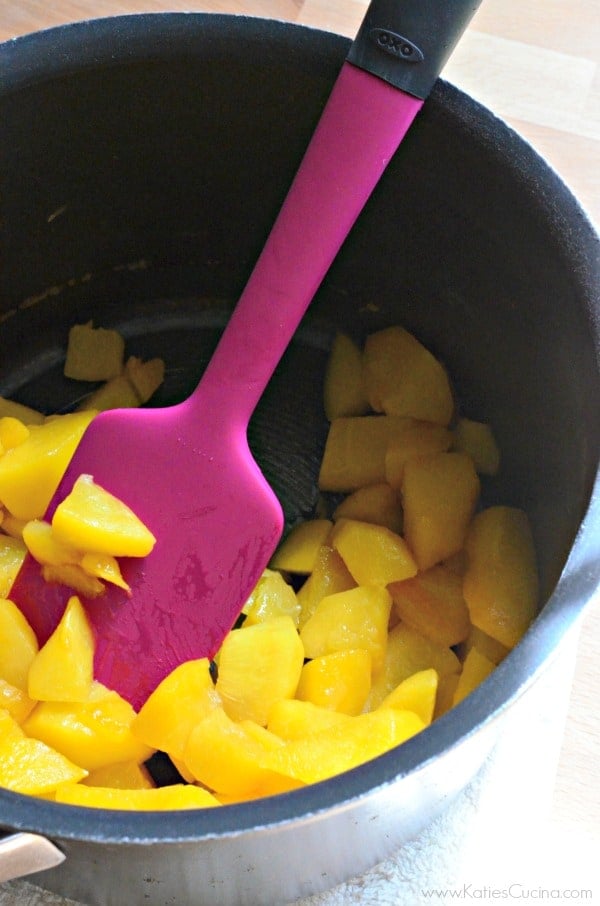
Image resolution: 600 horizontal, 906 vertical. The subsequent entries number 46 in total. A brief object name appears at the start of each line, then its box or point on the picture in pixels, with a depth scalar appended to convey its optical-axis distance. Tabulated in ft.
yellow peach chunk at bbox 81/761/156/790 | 1.91
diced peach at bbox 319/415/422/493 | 2.09
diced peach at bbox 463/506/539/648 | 1.92
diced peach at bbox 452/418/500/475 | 2.07
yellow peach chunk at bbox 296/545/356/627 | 2.03
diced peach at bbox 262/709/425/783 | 1.77
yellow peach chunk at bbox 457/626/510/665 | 1.93
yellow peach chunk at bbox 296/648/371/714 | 1.94
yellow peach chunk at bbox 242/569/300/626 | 2.02
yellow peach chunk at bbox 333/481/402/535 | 2.07
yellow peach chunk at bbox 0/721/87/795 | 1.81
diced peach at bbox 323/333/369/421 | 2.14
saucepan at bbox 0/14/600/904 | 1.67
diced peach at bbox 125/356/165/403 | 2.17
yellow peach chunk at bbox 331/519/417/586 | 2.01
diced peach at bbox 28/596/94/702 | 1.90
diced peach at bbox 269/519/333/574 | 2.06
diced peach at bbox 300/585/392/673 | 1.98
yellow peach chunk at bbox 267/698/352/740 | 1.88
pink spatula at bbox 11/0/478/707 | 1.93
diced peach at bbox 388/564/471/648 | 2.00
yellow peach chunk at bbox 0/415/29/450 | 2.05
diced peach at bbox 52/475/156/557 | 1.95
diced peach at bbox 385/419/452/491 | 2.06
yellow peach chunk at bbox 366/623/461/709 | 1.98
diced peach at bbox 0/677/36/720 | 1.92
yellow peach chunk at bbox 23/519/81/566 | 1.97
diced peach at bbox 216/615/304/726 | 1.94
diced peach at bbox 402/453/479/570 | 2.02
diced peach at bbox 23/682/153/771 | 1.88
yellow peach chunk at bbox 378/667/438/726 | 1.88
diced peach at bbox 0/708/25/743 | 1.86
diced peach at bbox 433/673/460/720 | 1.95
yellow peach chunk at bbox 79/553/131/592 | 1.96
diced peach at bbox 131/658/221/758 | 1.89
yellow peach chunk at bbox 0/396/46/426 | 2.13
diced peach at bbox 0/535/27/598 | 2.02
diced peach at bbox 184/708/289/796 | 1.81
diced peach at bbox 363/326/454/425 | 2.10
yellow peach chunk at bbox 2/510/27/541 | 2.05
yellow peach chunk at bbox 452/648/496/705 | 1.91
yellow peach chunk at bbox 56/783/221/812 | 1.79
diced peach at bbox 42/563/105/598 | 1.97
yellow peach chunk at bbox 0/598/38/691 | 1.94
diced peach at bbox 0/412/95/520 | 2.01
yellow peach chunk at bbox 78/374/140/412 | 2.15
